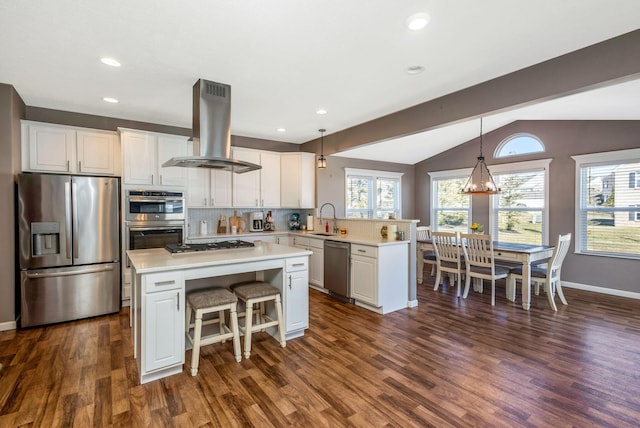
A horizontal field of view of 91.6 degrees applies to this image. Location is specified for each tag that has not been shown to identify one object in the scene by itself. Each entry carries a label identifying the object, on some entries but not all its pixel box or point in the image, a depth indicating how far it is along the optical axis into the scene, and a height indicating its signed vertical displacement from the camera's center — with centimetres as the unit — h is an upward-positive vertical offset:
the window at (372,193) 680 +37
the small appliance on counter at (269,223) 566 -25
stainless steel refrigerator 341 -43
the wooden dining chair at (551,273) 399 -87
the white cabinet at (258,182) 523 +47
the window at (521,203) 551 +11
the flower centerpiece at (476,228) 526 -32
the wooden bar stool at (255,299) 276 -82
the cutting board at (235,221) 529 -20
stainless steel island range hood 301 +83
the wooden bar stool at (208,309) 250 -83
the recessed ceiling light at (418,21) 203 +127
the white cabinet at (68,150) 362 +75
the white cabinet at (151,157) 403 +71
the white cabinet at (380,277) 382 -86
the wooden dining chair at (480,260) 430 -73
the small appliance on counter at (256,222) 548 -22
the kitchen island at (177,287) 233 -68
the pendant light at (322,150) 507 +108
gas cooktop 296 -38
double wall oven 401 -12
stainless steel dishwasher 423 -84
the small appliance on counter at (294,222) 589 -24
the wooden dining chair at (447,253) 466 -68
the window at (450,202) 689 +17
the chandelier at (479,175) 622 +70
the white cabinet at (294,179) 562 +55
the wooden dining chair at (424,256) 540 -82
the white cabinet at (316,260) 473 -79
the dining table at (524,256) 405 -63
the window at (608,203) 454 +9
